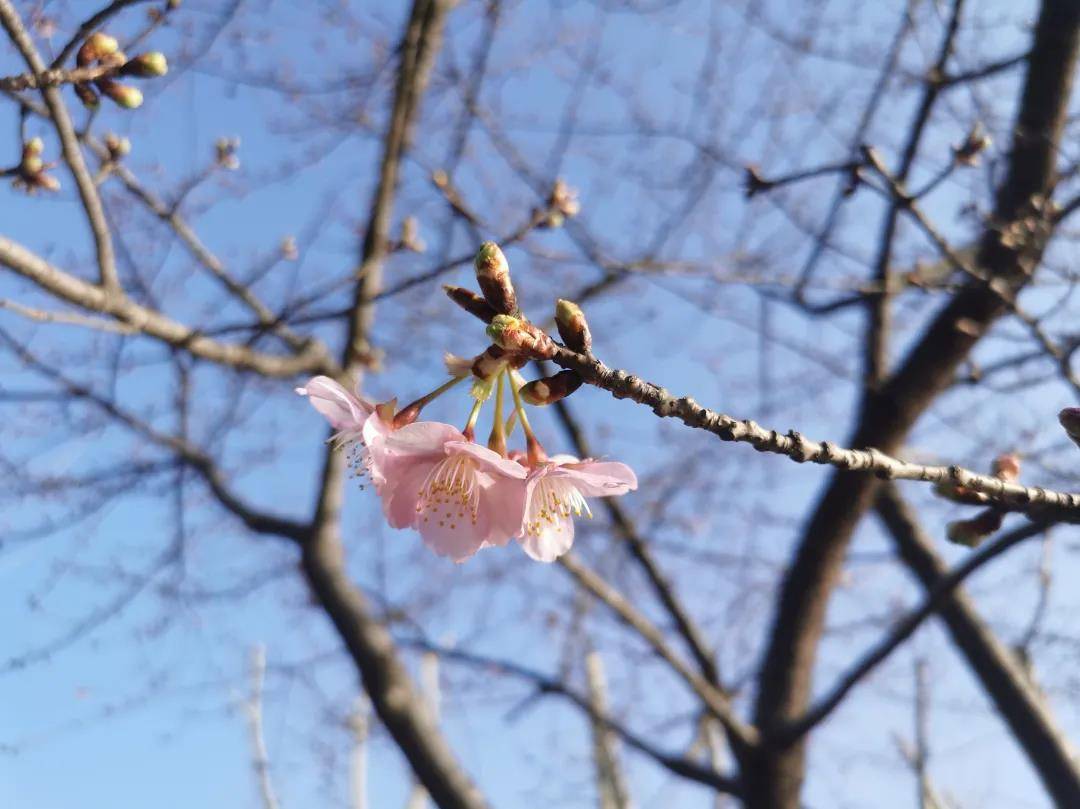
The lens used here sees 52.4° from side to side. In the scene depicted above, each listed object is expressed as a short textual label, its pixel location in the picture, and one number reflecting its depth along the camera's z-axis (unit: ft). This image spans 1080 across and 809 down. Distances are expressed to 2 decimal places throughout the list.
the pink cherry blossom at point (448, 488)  0.60
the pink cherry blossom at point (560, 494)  0.62
